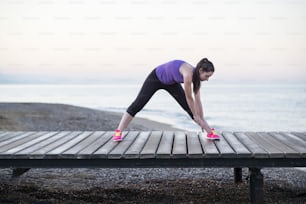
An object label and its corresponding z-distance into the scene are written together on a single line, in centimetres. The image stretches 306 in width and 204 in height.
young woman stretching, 559
